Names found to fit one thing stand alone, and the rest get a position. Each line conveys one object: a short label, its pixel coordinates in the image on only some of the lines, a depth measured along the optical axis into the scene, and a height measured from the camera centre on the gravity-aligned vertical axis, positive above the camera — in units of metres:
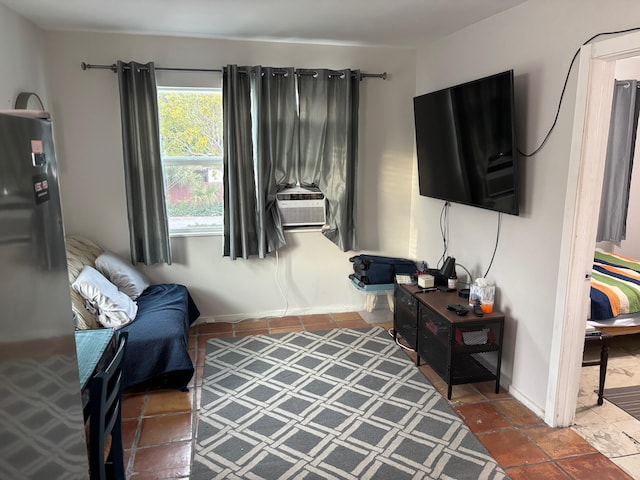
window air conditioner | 3.95 -0.36
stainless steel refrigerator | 0.85 -0.32
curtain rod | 3.45 +0.73
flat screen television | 2.61 +0.13
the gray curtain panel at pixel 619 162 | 3.98 +0.01
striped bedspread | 3.16 -0.89
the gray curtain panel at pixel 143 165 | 3.47 -0.01
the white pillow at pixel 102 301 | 2.93 -0.88
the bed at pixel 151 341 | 2.84 -1.09
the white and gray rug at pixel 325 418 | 2.24 -1.44
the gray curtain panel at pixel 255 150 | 3.63 +0.11
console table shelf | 2.78 -1.09
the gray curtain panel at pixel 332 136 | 3.78 +0.22
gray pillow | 3.40 -0.81
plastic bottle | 3.29 -0.83
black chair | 1.45 -0.85
